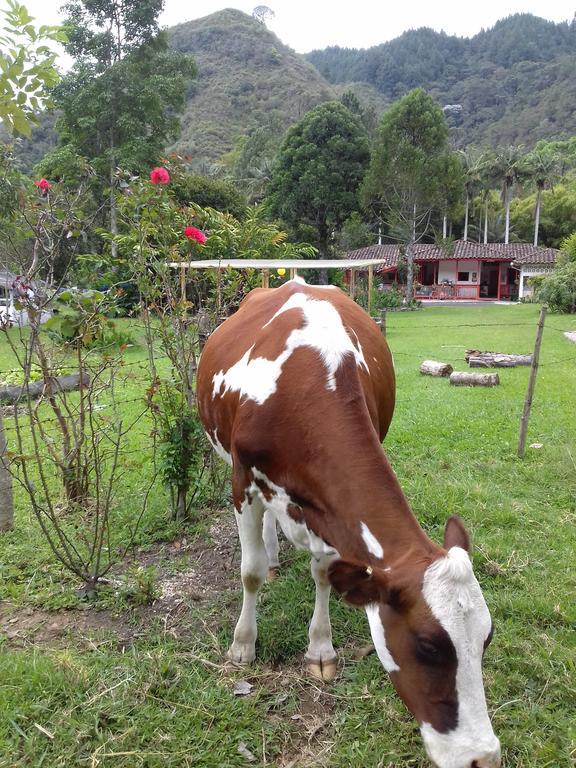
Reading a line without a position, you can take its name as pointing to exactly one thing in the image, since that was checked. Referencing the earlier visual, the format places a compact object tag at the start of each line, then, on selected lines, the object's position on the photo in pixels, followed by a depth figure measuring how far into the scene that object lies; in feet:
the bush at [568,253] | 88.43
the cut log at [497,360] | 37.68
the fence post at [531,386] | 18.88
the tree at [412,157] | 102.17
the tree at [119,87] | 86.63
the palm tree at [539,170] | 153.99
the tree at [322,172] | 116.81
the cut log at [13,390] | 27.45
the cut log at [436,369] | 35.29
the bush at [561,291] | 75.72
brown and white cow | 5.94
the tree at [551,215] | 158.51
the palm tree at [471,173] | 161.48
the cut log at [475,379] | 31.63
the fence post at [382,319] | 33.01
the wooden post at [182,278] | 15.01
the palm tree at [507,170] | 157.38
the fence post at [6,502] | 13.88
